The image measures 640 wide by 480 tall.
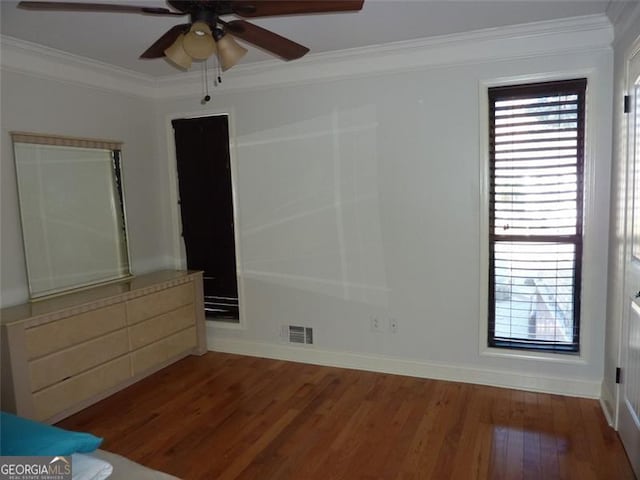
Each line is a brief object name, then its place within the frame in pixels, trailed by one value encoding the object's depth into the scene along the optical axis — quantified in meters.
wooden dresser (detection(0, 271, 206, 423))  2.62
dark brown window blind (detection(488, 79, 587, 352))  2.95
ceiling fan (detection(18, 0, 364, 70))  1.75
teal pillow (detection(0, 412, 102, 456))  1.38
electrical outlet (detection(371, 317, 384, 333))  3.55
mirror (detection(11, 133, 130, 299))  3.08
